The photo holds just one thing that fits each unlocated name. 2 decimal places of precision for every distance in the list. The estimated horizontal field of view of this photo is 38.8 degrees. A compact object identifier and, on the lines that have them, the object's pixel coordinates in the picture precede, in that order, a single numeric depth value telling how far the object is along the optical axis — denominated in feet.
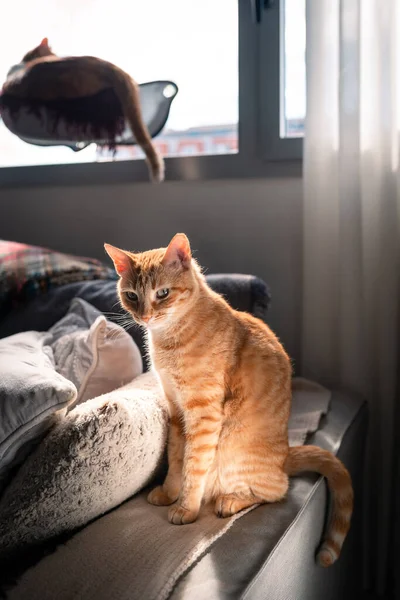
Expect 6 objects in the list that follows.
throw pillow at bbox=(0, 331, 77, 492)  2.79
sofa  2.59
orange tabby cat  3.43
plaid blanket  5.44
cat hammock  6.42
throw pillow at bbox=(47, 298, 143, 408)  4.03
